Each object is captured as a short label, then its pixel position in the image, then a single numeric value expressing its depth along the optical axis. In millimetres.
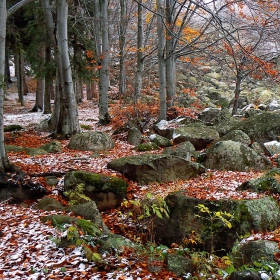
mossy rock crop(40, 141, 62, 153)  9685
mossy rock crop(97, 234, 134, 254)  4086
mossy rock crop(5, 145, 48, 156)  9133
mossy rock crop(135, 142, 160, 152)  10016
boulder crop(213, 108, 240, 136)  11813
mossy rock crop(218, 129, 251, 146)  9148
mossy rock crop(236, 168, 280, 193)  5879
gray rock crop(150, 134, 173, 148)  10617
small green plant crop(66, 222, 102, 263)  3768
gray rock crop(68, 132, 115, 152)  10234
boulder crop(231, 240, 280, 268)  3943
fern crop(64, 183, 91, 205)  6114
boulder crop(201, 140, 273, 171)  7781
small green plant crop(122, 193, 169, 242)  5323
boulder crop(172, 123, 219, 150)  10062
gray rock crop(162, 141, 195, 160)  8422
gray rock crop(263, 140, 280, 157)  8742
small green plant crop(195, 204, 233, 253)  4715
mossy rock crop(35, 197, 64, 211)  5609
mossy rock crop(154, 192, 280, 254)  4848
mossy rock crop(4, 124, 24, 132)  14094
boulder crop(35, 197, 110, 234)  4836
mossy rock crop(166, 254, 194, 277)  3591
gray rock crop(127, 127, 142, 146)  11422
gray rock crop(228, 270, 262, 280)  2951
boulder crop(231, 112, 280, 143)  9578
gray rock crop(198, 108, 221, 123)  13930
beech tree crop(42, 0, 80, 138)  10767
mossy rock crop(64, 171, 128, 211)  6469
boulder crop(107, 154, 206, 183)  7352
